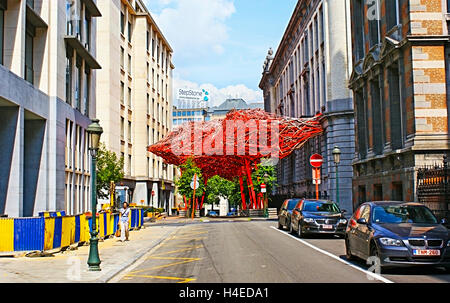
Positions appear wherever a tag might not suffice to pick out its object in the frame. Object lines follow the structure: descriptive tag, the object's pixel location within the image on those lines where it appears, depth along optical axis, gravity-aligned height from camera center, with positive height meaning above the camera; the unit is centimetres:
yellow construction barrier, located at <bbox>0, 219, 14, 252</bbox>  1581 -106
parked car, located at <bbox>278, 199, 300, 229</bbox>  2508 -76
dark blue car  1118 -86
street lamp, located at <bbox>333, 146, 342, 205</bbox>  2720 +210
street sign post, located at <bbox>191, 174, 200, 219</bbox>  3747 +93
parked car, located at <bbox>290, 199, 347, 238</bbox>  2083 -88
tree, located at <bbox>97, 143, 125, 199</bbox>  4244 +216
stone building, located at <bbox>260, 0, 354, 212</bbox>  4181 +976
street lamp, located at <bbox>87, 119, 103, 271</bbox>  1273 +6
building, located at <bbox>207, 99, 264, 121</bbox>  16964 +2833
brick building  2330 +477
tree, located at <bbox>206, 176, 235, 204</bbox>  9808 +164
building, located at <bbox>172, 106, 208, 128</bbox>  15750 +2390
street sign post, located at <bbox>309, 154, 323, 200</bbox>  2702 +173
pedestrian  2172 -95
